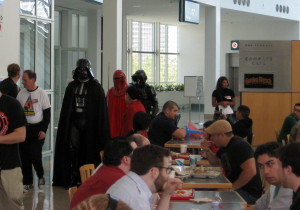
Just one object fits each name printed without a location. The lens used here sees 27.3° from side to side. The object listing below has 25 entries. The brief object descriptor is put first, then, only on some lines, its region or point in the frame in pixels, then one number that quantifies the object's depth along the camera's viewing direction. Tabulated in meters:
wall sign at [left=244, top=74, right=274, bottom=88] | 13.33
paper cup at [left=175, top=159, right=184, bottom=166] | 6.49
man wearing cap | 5.77
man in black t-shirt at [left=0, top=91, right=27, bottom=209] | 5.02
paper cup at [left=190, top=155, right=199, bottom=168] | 6.42
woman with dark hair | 12.82
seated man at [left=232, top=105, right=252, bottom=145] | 10.04
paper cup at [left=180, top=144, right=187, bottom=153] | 7.64
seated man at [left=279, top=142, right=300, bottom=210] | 3.01
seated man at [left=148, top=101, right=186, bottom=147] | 8.62
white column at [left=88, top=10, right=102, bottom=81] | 21.11
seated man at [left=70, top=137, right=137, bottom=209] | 3.99
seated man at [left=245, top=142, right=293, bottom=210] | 3.91
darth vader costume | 8.09
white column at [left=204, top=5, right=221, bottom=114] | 21.38
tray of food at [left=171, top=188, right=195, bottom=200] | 4.85
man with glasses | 3.48
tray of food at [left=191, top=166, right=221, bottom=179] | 5.69
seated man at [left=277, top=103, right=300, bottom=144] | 9.41
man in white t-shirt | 8.75
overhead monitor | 17.33
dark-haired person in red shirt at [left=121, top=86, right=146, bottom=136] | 8.27
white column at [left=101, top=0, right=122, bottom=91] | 12.63
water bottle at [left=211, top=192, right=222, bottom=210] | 4.48
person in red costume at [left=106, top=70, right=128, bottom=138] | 8.59
